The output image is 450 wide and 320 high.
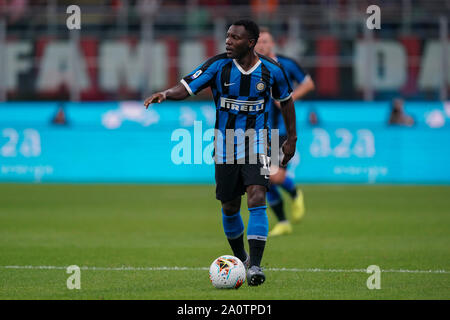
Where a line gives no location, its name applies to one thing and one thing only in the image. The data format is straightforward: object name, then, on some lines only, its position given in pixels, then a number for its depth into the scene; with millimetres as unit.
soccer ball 13328
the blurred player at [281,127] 22297
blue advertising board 36750
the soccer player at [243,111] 14156
